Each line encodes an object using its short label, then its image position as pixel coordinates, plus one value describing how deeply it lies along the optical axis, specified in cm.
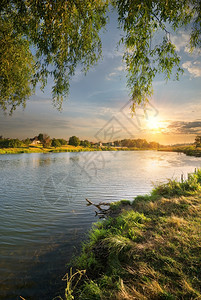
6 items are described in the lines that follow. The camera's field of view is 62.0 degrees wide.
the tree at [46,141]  10264
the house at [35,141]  12341
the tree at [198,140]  8794
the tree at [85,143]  12449
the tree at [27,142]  10415
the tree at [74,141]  12838
